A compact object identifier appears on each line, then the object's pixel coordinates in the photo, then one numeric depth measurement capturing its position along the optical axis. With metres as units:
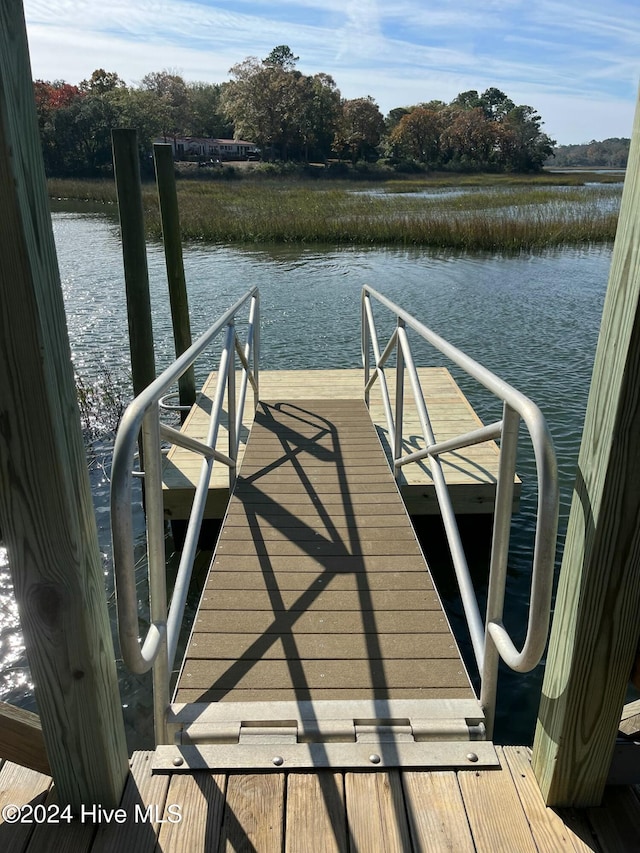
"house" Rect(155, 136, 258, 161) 67.62
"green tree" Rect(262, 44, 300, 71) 79.12
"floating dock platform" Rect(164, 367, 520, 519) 4.10
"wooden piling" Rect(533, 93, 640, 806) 1.26
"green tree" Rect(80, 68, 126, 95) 69.94
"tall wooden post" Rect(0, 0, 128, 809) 1.14
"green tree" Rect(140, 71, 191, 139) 71.88
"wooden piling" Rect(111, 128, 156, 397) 4.86
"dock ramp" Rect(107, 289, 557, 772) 1.67
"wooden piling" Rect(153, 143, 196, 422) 6.44
